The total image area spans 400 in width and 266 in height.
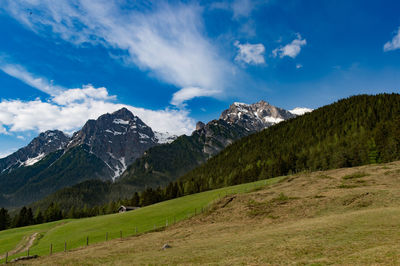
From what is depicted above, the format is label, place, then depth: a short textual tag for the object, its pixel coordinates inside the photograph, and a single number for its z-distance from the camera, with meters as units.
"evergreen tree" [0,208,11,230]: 128.50
